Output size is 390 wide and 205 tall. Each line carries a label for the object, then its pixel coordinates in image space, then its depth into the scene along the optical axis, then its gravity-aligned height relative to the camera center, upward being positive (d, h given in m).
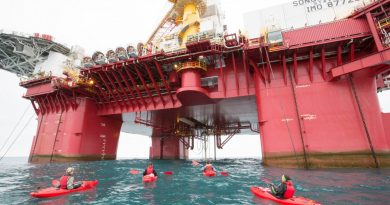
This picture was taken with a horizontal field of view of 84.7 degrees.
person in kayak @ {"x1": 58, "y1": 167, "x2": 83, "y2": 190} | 9.80 -0.86
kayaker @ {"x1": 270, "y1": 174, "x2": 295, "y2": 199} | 8.01 -1.14
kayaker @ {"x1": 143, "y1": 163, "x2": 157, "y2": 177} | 13.09 -0.56
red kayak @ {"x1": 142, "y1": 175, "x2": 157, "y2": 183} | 12.24 -0.95
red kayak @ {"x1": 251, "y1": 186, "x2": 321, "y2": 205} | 7.26 -1.40
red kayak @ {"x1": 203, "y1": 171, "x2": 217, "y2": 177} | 14.48 -0.87
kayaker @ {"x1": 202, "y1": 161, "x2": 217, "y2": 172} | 15.16 -0.53
